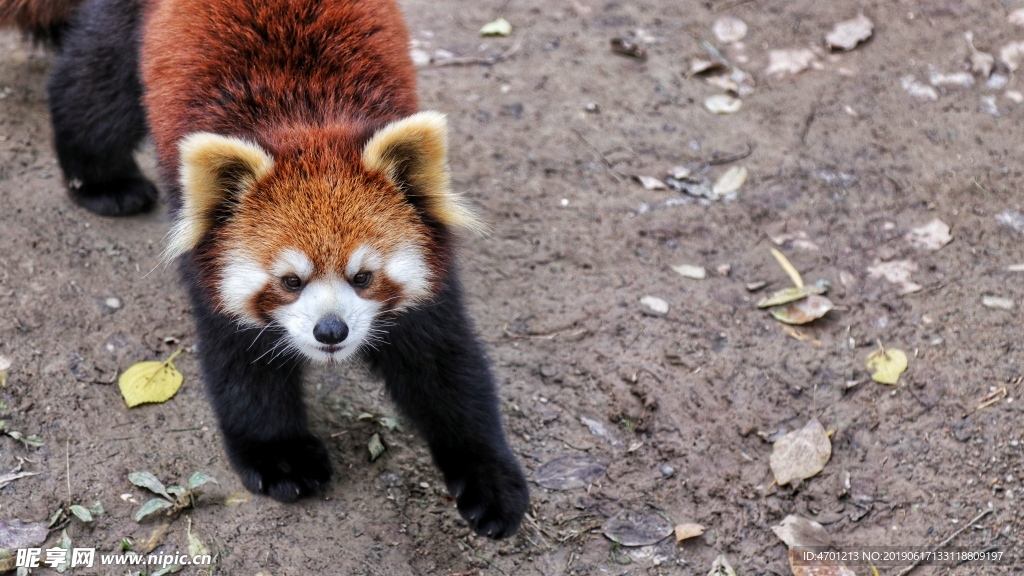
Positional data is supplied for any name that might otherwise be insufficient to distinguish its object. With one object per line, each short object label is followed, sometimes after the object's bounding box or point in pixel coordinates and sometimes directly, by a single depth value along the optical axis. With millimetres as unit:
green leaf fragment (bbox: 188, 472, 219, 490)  3064
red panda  2541
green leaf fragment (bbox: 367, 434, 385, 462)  3305
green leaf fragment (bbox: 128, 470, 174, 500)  3016
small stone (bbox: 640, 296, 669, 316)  3857
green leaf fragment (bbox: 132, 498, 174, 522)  2939
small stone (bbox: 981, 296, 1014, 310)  3670
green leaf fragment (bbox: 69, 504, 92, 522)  2908
